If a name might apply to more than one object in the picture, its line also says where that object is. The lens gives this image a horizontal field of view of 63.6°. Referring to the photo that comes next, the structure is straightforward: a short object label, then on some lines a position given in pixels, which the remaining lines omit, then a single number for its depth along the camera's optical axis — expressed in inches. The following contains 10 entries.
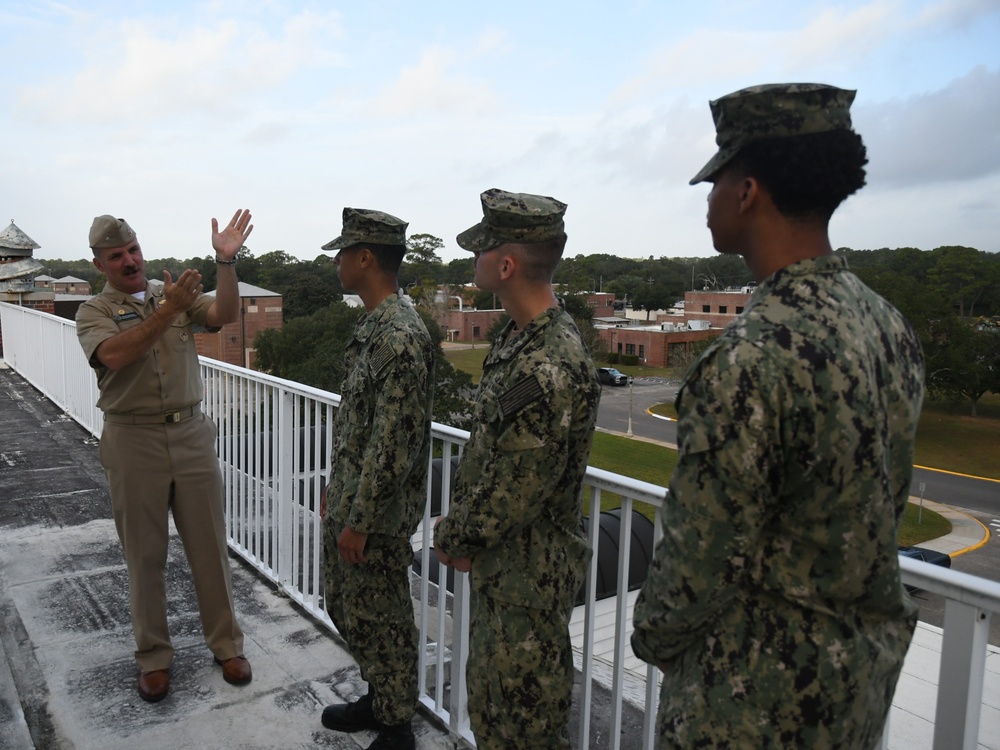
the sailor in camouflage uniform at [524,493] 73.2
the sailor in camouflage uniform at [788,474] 48.3
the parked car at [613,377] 2357.3
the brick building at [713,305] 2699.3
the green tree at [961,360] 1911.9
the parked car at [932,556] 889.8
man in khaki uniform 118.0
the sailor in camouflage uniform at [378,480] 94.3
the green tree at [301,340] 1791.3
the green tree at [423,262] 4005.9
